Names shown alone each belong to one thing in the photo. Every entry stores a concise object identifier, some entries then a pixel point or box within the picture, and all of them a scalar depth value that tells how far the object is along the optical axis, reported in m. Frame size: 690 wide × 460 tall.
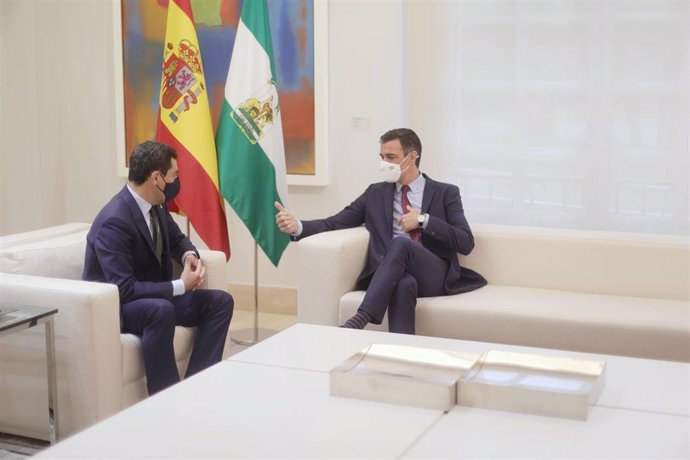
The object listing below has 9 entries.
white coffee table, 1.98
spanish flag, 4.99
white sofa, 3.94
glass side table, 3.22
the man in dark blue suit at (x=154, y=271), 3.67
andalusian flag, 5.03
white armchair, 3.41
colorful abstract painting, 5.69
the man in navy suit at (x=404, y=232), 4.18
